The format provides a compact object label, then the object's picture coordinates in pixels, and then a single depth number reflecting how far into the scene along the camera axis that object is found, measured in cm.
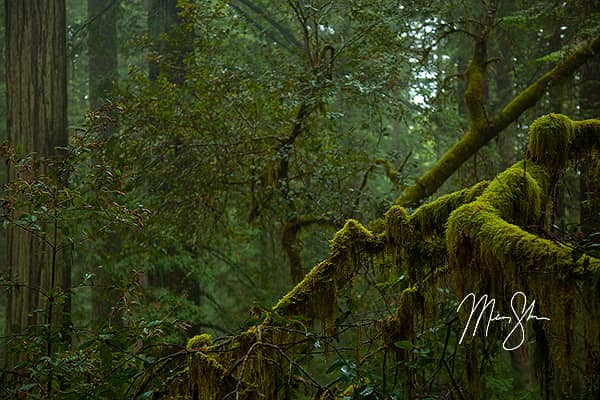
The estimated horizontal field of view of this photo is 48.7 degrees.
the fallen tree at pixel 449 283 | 240
